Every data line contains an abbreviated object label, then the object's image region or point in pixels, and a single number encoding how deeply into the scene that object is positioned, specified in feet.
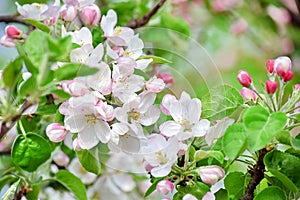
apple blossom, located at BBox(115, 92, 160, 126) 4.08
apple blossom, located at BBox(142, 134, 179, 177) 4.06
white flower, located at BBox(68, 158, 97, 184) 5.09
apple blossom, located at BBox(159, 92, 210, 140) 4.11
